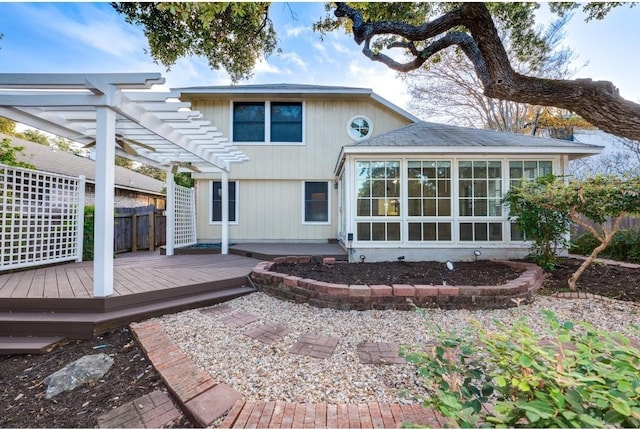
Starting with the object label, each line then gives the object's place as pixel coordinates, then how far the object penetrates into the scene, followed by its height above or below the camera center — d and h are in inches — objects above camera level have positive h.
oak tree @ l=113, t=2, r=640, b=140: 149.9 +154.2
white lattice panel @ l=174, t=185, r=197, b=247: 296.2 +0.8
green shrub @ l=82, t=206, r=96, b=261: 236.7 -15.9
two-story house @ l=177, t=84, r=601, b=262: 240.2 +44.9
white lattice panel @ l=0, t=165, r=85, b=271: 172.2 -2.8
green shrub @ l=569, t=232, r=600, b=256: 280.2 -26.6
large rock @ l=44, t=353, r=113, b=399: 85.4 -52.6
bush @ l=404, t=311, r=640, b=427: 34.0 -23.5
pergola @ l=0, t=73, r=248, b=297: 122.7 +59.9
